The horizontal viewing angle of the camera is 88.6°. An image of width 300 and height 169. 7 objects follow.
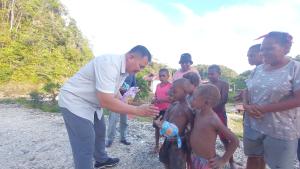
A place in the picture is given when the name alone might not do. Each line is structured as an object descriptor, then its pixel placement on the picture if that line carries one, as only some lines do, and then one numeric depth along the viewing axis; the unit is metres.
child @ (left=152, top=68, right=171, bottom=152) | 2.43
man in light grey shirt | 1.58
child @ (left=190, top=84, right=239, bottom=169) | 1.38
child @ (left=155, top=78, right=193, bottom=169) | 1.55
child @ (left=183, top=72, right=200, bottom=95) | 2.01
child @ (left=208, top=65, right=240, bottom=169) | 2.23
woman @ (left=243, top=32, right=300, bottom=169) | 1.31
